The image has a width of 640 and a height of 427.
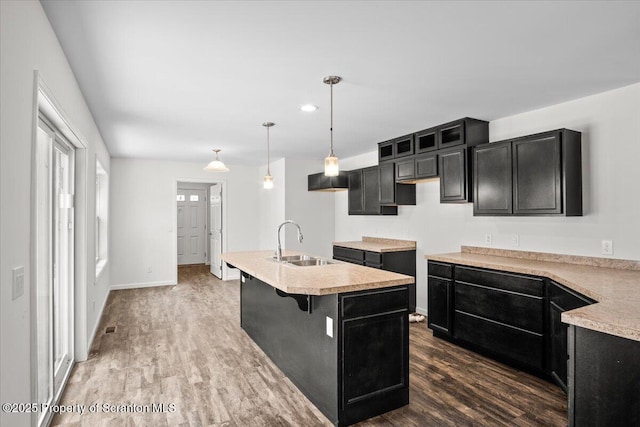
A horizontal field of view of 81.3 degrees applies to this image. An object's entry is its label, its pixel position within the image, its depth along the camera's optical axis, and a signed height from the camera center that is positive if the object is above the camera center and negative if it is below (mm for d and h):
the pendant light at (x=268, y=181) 4633 +432
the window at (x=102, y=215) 5789 +29
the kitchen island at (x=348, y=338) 2410 -851
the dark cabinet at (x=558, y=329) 2646 -868
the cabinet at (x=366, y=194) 5367 +331
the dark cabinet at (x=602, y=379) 1630 -750
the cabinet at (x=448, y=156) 3961 +678
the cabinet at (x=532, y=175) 3162 +358
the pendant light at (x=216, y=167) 4930 +662
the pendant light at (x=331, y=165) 3074 +421
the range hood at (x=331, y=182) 6129 +559
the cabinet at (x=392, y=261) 4875 -620
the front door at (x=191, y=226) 10141 -263
